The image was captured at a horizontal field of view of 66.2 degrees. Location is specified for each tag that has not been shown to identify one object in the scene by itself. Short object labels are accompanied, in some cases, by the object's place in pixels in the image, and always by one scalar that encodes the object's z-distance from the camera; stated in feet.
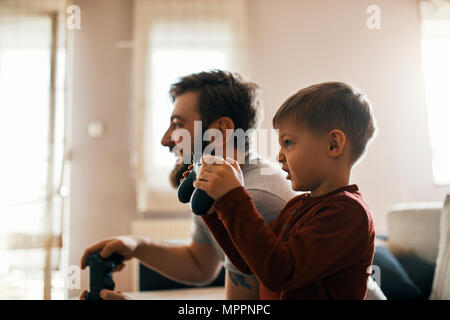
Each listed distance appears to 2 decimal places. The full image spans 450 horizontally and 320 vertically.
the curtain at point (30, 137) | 7.77
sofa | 3.66
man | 2.43
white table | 4.05
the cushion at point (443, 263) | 3.39
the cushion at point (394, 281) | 4.02
